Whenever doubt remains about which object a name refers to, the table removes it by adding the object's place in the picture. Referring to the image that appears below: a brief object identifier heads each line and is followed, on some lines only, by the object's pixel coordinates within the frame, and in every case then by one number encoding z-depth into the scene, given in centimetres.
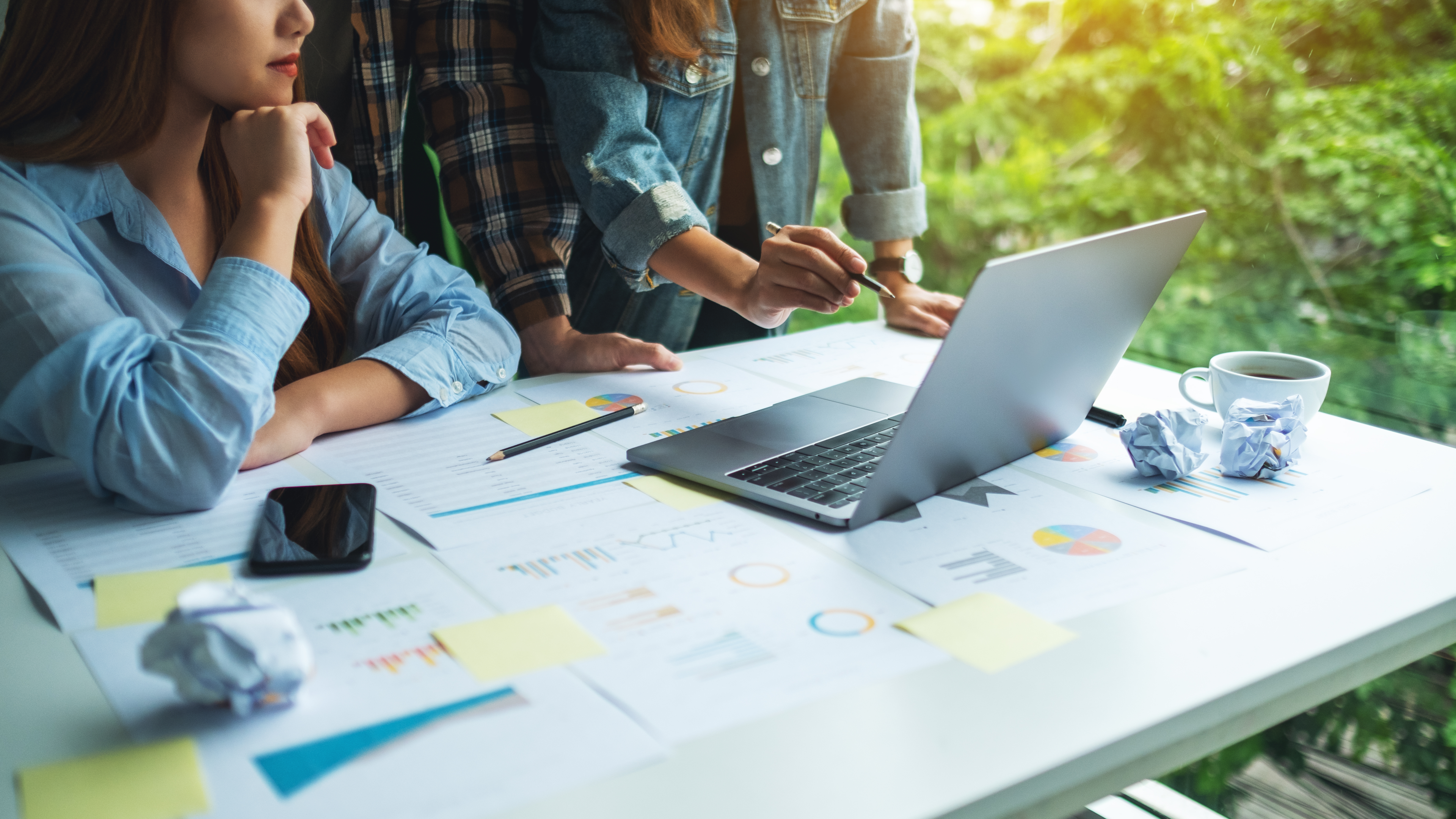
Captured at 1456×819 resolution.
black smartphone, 67
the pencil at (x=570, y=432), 91
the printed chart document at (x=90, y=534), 66
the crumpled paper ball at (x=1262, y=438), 86
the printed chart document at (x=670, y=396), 99
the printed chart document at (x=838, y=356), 117
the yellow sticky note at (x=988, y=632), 58
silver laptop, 70
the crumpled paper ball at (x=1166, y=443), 85
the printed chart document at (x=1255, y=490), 78
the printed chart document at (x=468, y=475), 76
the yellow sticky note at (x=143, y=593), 61
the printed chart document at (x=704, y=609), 54
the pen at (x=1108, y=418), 100
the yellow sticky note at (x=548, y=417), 99
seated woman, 78
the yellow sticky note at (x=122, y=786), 44
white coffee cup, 95
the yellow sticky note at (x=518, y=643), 56
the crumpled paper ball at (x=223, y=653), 50
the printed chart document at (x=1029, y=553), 66
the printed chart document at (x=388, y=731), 46
